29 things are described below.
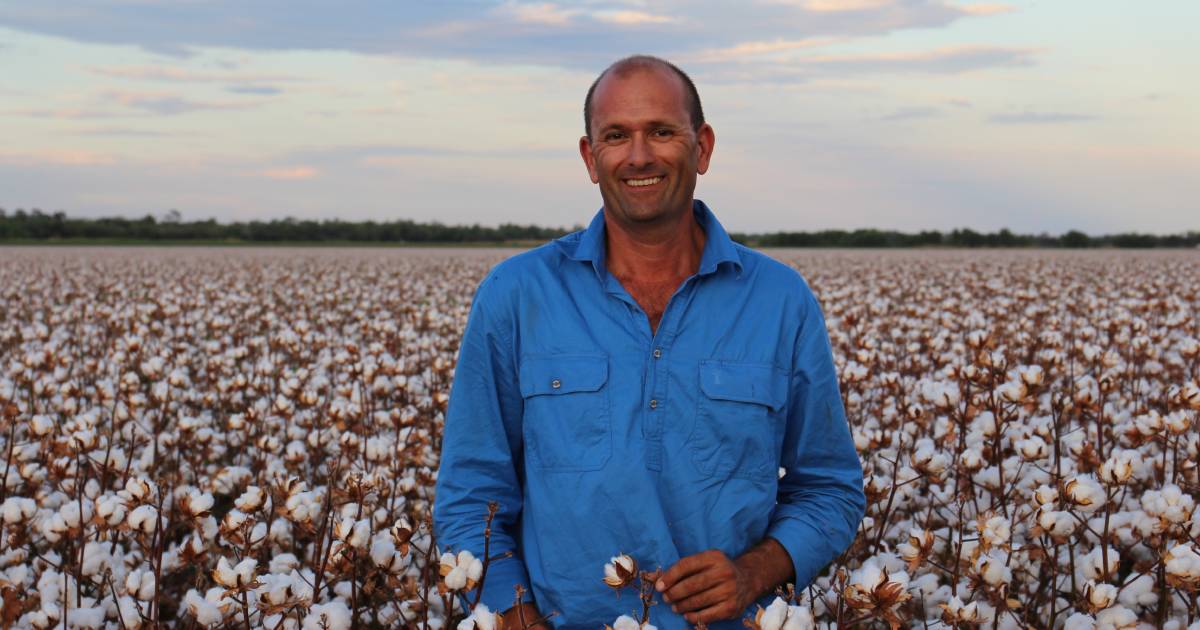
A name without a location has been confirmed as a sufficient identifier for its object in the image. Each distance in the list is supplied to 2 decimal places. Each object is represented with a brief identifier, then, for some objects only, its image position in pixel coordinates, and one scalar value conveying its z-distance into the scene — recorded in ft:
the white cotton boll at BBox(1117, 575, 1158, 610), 12.13
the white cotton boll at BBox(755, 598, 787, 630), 6.74
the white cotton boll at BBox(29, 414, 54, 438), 14.58
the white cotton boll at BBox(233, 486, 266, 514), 10.53
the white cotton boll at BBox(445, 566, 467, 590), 7.76
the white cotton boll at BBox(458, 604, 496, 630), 7.09
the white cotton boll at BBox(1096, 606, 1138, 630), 9.29
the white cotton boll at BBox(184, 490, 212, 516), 9.89
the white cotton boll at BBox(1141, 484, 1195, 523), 10.41
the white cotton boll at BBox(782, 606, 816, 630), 6.77
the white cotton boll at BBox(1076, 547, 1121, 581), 10.50
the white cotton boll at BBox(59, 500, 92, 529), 11.76
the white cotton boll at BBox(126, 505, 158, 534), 10.68
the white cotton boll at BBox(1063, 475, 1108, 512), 9.97
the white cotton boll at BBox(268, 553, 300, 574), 11.92
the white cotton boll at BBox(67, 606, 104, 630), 10.85
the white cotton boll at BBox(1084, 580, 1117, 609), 8.90
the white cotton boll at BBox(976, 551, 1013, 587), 9.80
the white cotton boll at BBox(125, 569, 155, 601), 10.37
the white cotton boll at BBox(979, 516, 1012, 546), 9.96
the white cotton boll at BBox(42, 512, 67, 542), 11.73
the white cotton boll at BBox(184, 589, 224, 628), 9.25
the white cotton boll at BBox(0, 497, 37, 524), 11.89
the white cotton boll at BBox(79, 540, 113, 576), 12.94
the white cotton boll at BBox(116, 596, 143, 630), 10.27
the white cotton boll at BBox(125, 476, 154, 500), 10.30
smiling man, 8.68
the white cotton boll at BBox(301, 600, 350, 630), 9.12
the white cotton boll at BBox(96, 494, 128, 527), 10.67
